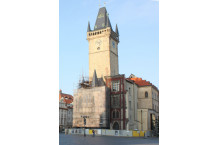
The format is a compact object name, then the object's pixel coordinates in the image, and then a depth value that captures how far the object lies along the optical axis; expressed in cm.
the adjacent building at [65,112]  5100
